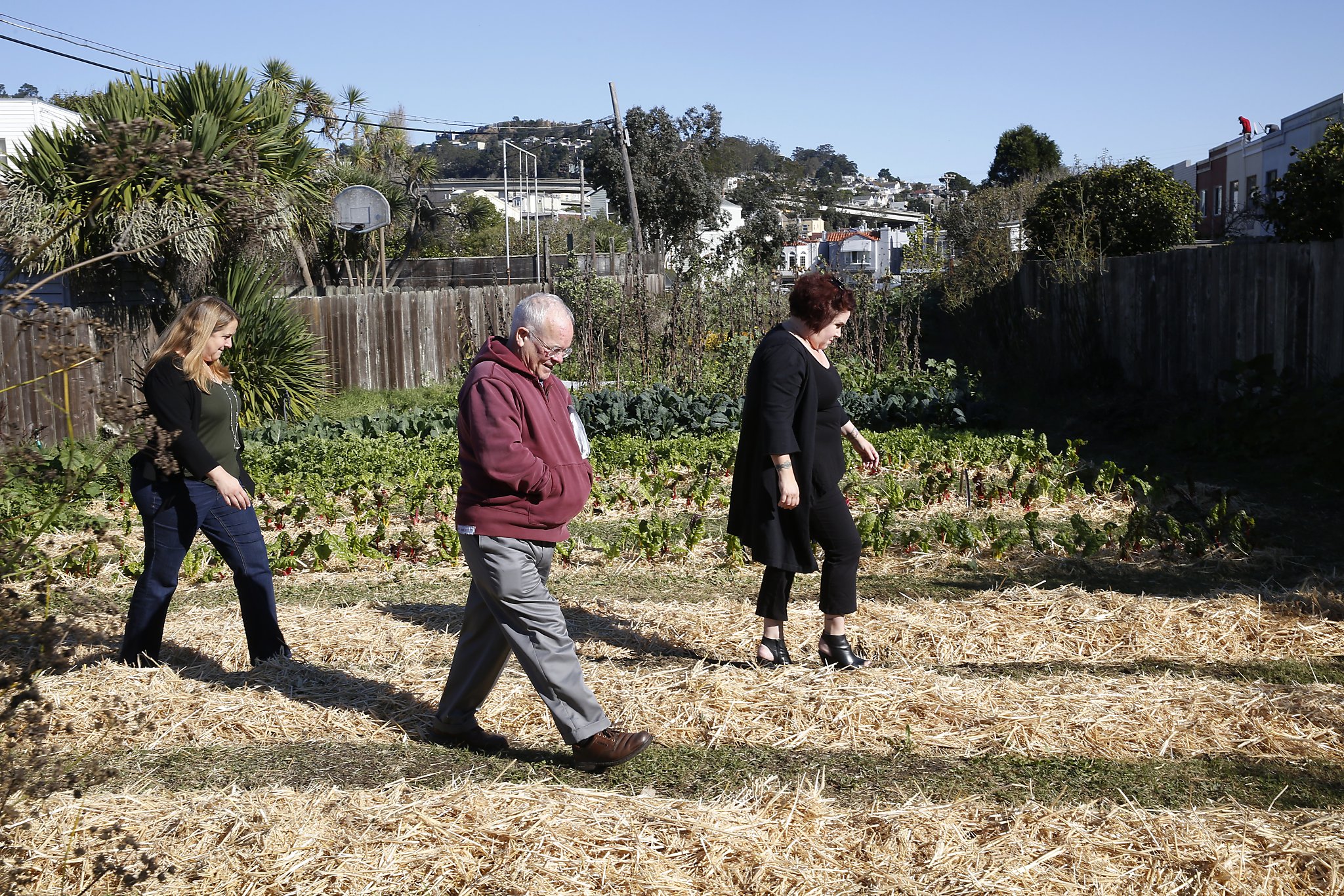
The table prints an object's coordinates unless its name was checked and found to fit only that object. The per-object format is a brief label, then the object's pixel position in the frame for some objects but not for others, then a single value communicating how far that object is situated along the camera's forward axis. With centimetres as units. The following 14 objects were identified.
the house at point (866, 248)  6297
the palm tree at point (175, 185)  1240
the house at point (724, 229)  4984
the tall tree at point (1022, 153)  5653
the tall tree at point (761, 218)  5112
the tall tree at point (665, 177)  4562
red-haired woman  507
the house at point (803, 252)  7316
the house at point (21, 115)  3328
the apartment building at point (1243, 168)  2908
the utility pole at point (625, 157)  3234
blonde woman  505
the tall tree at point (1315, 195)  1142
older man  400
